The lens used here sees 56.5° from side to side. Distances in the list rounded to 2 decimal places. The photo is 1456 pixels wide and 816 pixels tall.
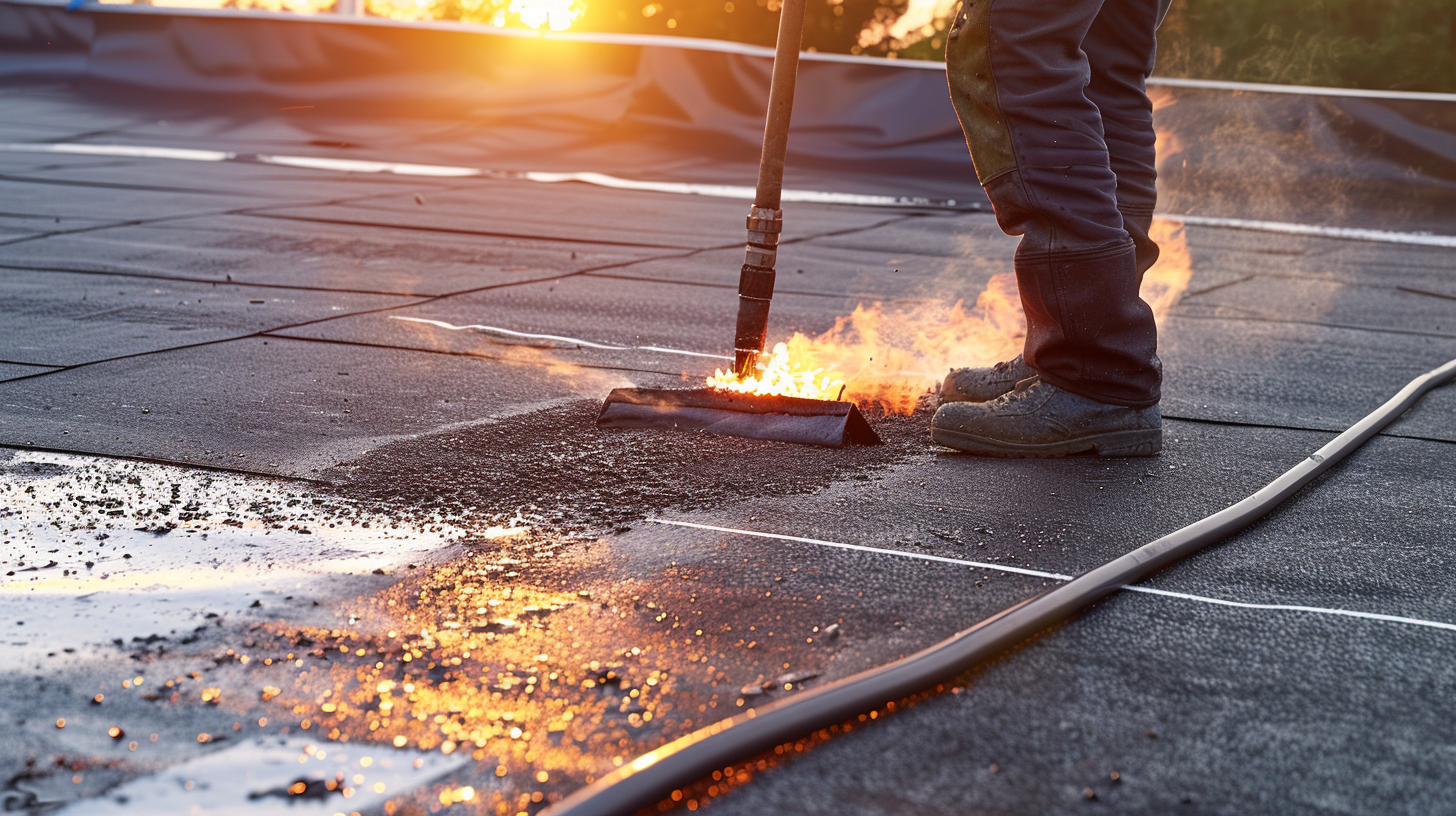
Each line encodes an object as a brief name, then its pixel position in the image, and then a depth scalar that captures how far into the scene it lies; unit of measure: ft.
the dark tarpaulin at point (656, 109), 32.78
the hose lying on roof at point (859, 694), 4.44
